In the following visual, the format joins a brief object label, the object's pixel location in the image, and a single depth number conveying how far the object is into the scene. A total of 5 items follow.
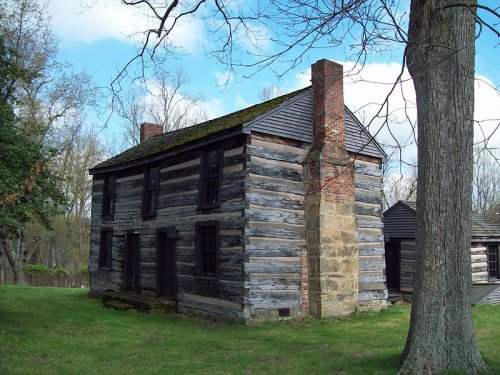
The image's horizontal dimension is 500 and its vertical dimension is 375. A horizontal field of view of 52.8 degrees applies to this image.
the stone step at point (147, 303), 15.98
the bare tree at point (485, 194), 48.56
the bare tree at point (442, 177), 6.87
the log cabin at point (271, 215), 14.37
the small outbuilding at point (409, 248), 21.00
